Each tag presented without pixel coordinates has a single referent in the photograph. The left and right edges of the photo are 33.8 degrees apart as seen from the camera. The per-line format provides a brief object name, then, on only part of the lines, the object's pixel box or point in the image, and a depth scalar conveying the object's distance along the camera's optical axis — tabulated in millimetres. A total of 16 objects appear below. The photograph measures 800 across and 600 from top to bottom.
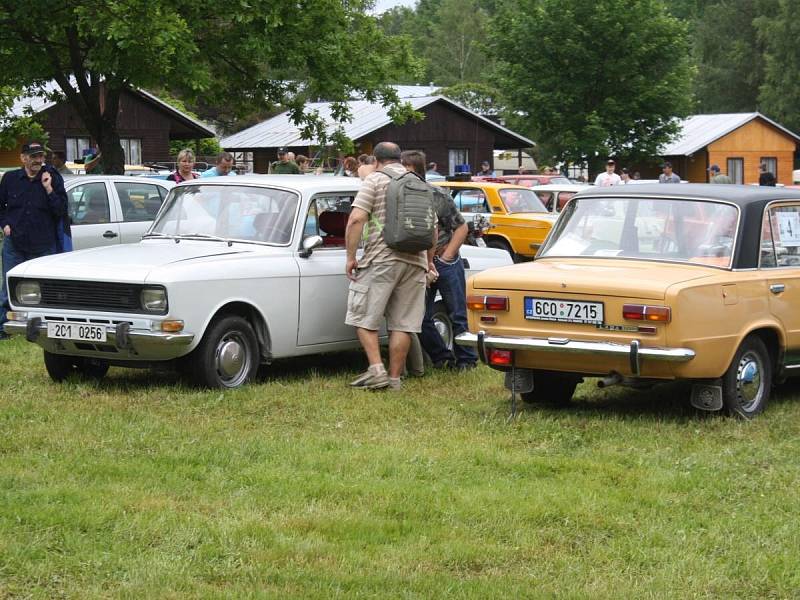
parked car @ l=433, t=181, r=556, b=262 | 22359
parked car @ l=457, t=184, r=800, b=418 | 7840
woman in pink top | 14903
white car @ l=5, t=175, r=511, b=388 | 9062
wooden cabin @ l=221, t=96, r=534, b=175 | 53344
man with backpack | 9609
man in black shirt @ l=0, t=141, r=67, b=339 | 12141
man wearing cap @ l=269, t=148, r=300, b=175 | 18547
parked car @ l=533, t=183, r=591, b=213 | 24781
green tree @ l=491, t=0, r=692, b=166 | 46906
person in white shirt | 27312
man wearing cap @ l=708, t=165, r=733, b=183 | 24141
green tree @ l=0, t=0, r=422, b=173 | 19453
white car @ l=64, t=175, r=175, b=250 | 14539
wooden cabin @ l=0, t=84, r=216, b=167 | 46969
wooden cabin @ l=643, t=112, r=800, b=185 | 60562
